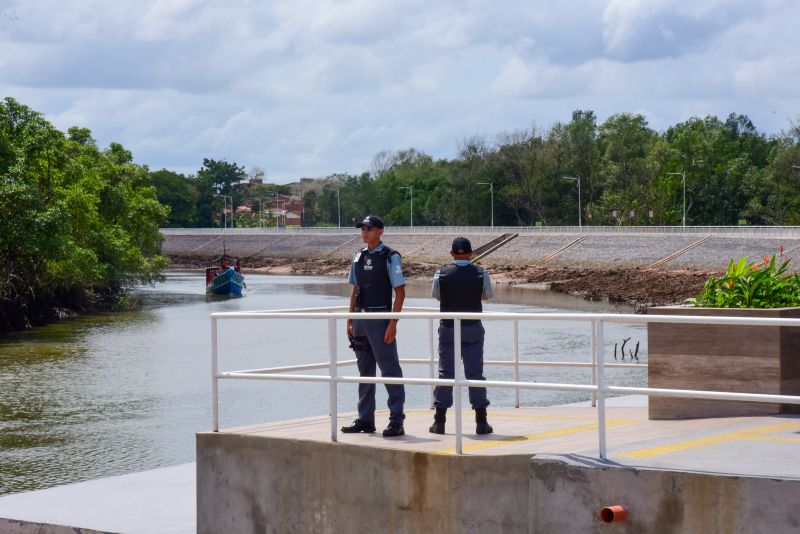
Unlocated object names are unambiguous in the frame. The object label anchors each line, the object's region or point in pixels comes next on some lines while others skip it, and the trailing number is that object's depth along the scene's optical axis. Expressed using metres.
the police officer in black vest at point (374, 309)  14.90
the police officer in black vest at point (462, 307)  14.69
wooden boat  118.54
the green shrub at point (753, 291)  16.38
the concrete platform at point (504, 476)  11.18
